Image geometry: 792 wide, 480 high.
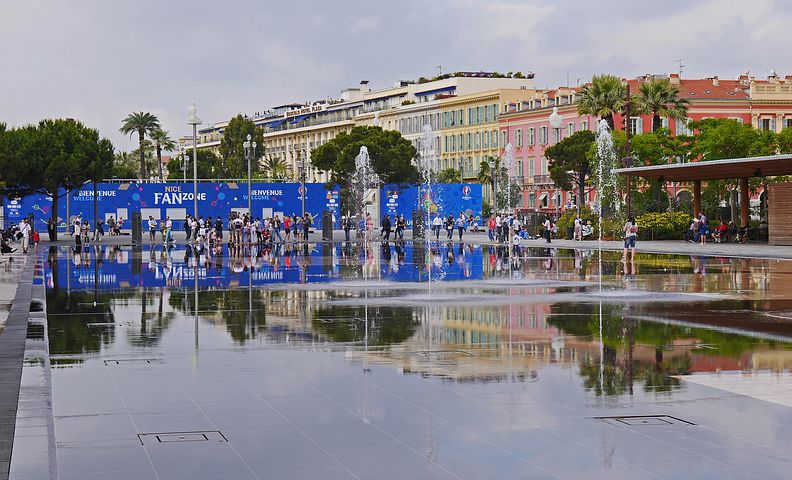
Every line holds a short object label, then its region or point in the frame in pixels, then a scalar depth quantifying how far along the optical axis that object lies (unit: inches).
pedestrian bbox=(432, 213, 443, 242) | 2689.2
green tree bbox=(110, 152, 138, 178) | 5731.3
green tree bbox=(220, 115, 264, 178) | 5334.6
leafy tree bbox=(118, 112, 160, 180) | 5438.0
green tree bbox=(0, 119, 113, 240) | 2511.1
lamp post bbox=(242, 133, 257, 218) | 2731.3
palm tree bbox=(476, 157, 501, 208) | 4416.8
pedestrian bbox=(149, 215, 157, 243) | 2629.9
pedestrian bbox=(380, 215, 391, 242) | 2650.3
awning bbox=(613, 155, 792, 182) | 1852.9
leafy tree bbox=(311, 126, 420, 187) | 4124.0
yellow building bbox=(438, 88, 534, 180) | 4562.0
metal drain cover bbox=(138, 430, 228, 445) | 372.5
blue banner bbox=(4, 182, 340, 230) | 3193.9
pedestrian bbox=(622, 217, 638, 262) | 1587.1
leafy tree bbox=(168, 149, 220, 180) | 5856.3
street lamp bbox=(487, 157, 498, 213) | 4296.3
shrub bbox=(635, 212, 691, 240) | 2327.8
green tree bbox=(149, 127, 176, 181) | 5787.4
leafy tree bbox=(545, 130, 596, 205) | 3614.7
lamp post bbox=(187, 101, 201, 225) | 2144.4
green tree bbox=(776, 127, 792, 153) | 2856.8
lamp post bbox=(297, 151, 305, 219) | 3115.7
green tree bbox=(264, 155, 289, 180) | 6074.3
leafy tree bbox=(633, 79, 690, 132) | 2896.2
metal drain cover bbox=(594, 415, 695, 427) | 398.3
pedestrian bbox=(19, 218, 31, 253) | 1980.7
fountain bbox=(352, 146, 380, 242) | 4133.9
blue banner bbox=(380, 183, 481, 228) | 3649.1
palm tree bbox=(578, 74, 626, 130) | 2947.8
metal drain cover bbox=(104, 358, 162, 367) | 557.3
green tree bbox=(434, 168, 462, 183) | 4744.1
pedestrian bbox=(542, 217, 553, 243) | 2339.1
